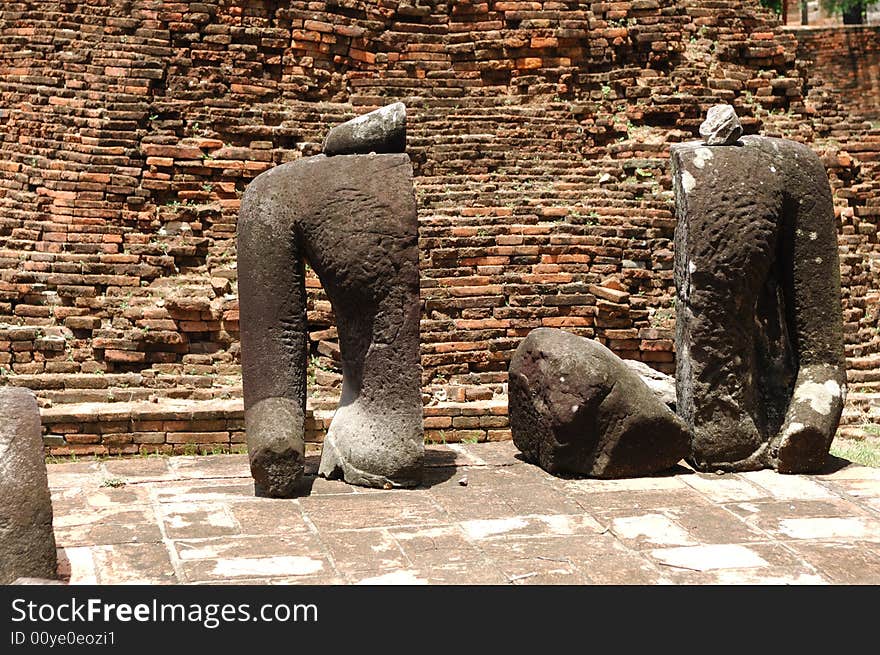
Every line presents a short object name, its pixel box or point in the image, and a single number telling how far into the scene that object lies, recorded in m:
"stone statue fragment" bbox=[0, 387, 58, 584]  4.06
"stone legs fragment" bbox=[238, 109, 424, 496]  5.67
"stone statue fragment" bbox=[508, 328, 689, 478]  5.87
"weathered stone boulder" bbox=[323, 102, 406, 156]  5.89
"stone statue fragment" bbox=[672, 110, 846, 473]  5.97
